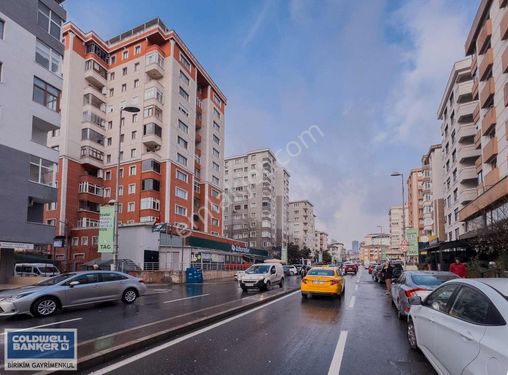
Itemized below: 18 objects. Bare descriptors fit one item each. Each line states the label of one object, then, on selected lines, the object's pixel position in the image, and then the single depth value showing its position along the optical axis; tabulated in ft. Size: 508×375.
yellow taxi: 53.42
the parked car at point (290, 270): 160.93
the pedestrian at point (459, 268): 49.70
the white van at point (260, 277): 71.11
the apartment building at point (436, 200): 193.67
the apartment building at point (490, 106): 84.74
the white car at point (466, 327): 11.67
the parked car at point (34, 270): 99.50
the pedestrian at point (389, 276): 68.31
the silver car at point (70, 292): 37.93
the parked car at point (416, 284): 32.08
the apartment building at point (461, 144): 136.77
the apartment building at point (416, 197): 308.40
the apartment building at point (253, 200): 302.45
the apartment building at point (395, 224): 441.68
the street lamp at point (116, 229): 70.19
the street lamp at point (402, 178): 128.53
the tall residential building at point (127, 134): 154.92
